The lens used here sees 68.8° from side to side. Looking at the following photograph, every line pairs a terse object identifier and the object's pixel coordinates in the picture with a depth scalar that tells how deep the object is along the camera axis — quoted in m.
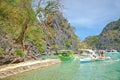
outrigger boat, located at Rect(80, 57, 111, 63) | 15.04
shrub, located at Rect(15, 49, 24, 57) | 11.31
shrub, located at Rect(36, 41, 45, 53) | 19.69
